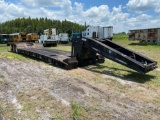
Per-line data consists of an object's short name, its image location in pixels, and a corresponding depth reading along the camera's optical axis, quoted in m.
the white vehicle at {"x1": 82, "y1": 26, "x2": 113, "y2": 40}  21.14
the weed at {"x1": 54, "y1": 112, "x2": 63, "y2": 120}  2.72
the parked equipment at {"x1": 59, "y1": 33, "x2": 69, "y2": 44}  23.70
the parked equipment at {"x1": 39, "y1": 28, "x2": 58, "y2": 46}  16.57
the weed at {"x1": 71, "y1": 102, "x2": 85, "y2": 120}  2.76
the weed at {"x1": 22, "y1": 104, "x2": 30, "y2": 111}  3.02
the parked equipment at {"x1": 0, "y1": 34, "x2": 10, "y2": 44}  25.33
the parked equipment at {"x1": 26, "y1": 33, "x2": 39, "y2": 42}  22.68
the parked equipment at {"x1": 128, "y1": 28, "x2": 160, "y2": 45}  17.68
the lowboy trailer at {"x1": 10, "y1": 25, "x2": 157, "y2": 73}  4.77
